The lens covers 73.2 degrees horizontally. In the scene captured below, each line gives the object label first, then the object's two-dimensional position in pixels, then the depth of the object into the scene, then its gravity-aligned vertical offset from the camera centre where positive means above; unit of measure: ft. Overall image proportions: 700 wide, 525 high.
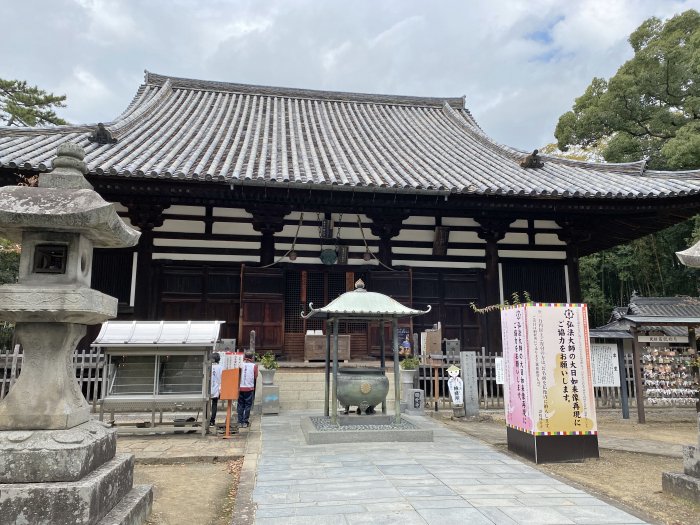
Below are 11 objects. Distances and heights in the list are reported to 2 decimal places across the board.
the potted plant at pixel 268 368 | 29.35 -1.61
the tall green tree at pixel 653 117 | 65.21 +33.84
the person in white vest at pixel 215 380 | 25.49 -2.05
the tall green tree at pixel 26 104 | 68.90 +35.76
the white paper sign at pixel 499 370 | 29.73 -1.75
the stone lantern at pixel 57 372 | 10.55 -0.76
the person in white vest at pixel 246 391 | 25.80 -2.71
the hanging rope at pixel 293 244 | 36.19 +7.47
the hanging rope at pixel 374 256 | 37.37 +6.80
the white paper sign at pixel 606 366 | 30.83 -1.55
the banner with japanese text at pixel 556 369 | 19.48 -1.12
